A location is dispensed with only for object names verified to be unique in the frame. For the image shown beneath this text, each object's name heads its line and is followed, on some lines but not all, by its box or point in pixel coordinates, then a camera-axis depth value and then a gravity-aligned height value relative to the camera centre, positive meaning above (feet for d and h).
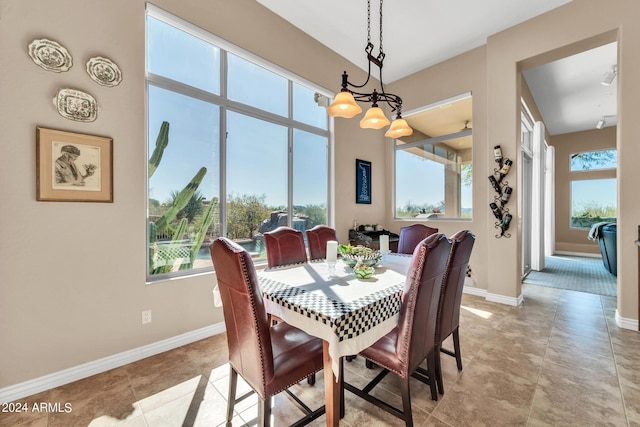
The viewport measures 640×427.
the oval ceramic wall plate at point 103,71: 6.88 +3.68
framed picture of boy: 6.26 +1.11
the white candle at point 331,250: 6.68 -0.95
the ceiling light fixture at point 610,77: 11.80 +6.00
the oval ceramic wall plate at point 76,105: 6.47 +2.64
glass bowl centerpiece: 6.82 -1.13
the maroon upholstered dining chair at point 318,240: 9.12 -0.97
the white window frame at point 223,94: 8.15 +4.04
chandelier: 6.93 +2.74
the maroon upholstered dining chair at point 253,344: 4.07 -2.26
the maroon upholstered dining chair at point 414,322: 4.72 -2.04
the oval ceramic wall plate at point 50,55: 6.17 +3.68
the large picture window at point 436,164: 13.75 +2.70
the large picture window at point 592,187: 23.25 +2.20
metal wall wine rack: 11.56 +0.80
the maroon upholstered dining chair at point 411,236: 9.52 -0.88
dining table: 4.24 -1.63
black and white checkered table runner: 4.19 -1.60
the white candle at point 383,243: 8.72 -1.01
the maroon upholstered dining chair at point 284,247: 8.00 -1.08
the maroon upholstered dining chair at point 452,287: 5.97 -1.75
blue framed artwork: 15.02 +1.74
